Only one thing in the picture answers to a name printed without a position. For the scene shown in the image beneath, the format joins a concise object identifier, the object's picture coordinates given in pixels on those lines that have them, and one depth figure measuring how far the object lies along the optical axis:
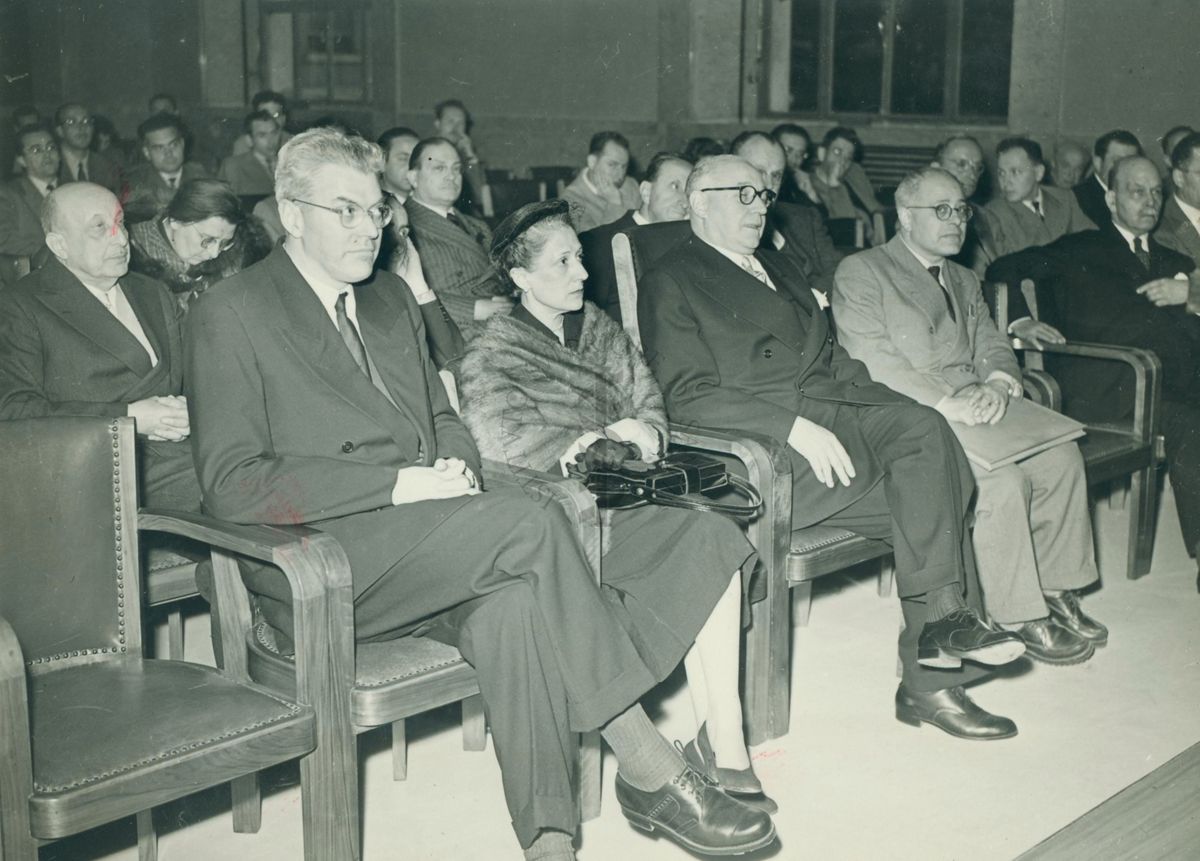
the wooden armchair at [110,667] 1.75
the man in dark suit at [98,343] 2.59
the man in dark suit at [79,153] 6.78
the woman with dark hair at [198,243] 3.12
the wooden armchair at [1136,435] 3.80
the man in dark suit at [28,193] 5.55
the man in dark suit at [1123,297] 4.04
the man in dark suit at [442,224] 4.27
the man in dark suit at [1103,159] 5.88
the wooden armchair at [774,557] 2.74
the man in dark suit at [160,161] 5.77
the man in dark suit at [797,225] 4.77
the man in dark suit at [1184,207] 4.45
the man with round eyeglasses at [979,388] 3.08
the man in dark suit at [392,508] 2.05
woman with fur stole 2.34
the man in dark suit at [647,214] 4.06
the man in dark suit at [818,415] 2.79
